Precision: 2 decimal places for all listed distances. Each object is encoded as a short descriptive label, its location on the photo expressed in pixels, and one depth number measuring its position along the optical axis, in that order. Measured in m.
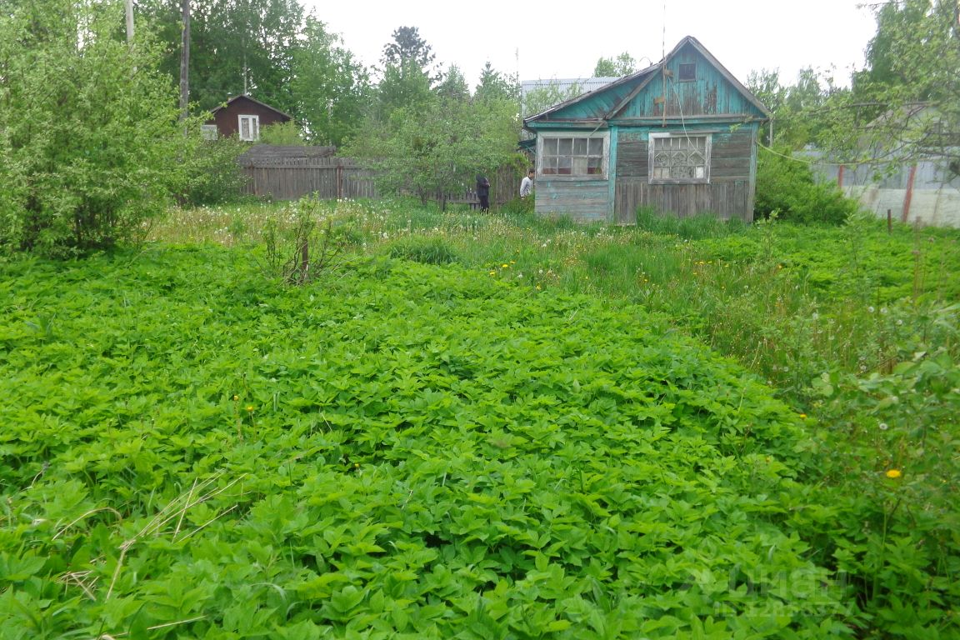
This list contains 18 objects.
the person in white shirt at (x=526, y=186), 19.69
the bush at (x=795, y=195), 16.67
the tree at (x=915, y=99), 8.41
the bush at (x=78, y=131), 7.09
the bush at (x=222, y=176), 20.69
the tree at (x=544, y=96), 41.56
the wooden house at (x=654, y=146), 16.28
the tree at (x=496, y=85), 59.92
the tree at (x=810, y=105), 9.54
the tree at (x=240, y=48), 46.94
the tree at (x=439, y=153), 18.70
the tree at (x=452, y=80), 47.38
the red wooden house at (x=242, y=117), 42.91
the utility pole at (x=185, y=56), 21.11
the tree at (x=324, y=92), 49.53
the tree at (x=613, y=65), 61.77
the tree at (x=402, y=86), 49.38
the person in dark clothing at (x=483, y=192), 20.70
